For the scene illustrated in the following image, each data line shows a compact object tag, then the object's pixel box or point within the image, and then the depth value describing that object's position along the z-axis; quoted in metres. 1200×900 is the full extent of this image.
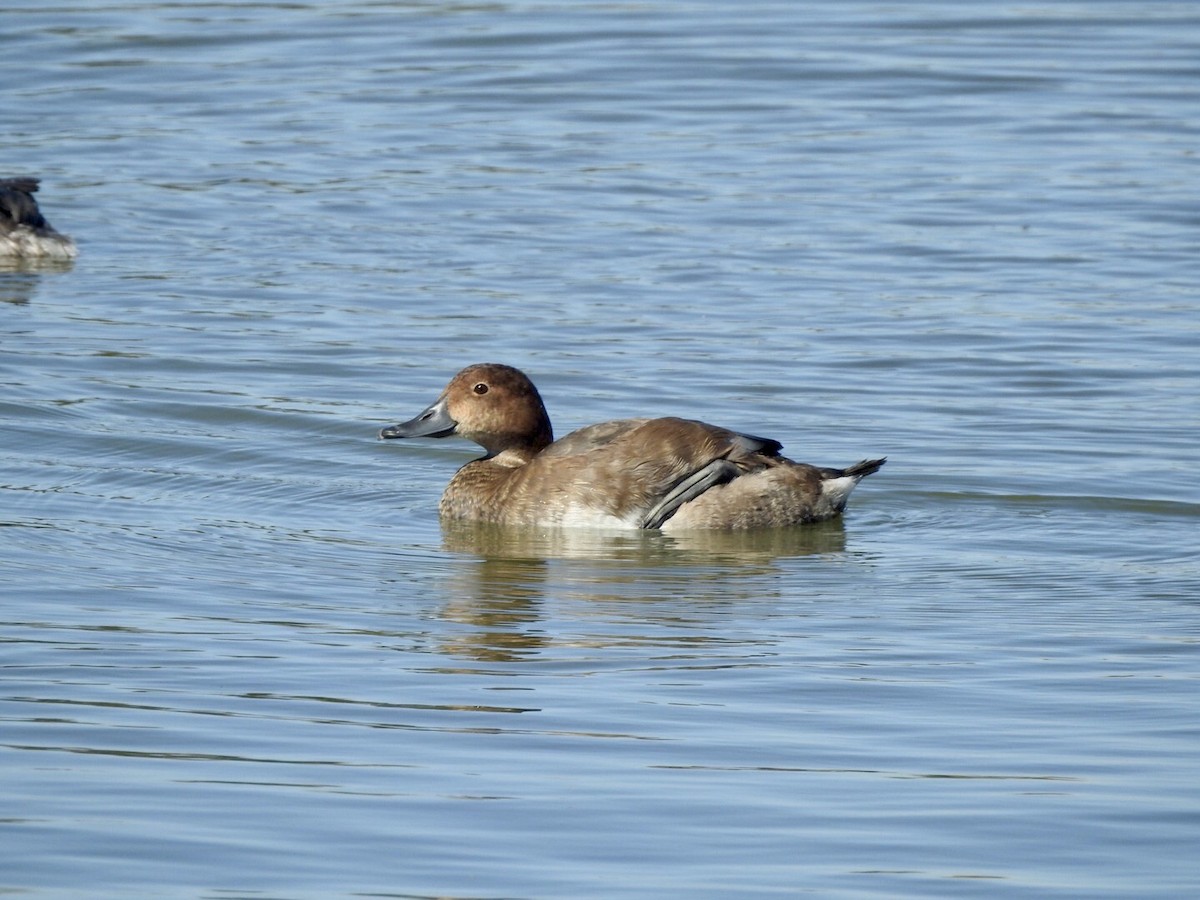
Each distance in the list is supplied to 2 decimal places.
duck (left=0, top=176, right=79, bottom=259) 32.53
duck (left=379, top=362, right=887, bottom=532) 19.70
